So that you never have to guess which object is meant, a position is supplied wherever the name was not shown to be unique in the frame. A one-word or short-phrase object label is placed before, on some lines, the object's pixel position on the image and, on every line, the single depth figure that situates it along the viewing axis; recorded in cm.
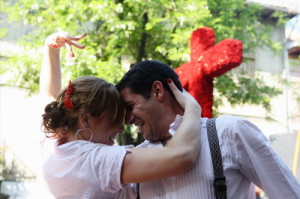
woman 159
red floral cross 490
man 158
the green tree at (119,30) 725
